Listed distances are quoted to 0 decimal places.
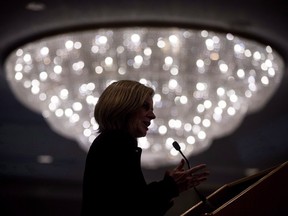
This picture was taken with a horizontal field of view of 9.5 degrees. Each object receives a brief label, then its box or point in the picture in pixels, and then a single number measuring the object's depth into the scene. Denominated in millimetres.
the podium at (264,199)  6679
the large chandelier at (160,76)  11204
